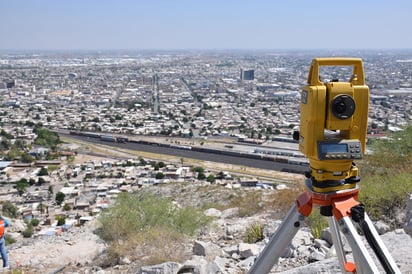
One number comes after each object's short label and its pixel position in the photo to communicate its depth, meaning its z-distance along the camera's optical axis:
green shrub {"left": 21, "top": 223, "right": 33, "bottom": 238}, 11.90
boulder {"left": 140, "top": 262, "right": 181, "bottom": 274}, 3.76
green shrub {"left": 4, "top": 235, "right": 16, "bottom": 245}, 9.50
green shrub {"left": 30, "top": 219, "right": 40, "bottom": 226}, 15.58
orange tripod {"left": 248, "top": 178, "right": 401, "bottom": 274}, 1.76
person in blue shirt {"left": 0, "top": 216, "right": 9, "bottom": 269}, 5.77
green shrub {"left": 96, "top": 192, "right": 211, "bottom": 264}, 5.01
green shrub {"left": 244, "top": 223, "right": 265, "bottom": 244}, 5.09
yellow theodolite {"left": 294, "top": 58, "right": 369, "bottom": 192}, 1.84
